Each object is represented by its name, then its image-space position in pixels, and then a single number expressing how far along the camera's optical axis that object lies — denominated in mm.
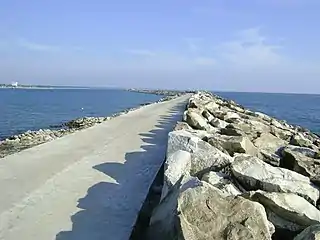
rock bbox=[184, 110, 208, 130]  6495
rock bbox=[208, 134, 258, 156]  4409
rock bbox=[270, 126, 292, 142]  8087
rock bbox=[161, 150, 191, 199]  3156
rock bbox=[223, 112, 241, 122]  8641
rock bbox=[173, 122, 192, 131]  5711
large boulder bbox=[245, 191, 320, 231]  2692
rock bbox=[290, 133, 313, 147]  6827
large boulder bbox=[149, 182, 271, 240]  2227
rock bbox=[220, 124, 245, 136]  5564
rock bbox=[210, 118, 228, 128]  7261
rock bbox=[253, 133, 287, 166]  4653
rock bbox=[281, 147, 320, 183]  3821
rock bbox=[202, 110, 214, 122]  8102
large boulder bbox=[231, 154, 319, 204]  3059
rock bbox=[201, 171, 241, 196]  3008
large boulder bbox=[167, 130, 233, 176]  3536
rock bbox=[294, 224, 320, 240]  2042
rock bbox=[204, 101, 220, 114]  10734
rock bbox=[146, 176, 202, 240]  2487
